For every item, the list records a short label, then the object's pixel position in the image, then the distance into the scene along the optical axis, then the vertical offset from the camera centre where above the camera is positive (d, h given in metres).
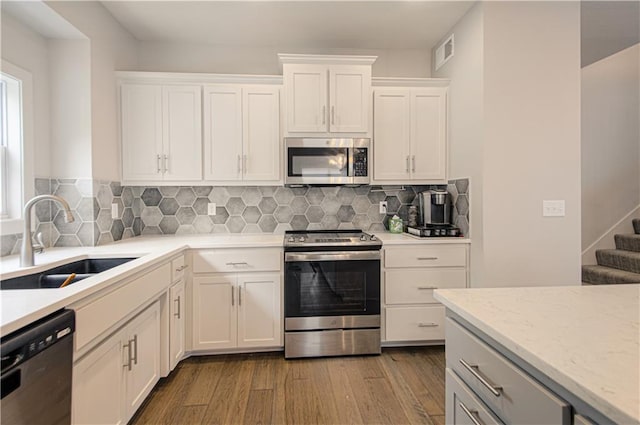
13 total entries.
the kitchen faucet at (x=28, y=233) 1.61 -0.13
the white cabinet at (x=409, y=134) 2.92 +0.66
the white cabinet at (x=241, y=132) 2.80 +0.65
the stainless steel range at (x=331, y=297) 2.52 -0.71
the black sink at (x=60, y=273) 1.58 -0.36
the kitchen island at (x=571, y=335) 0.56 -0.31
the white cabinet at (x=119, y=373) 1.30 -0.79
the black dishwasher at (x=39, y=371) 0.91 -0.51
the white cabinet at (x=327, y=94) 2.73 +0.96
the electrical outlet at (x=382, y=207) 3.26 +0.00
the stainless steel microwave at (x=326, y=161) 2.76 +0.40
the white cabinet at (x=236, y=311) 2.49 -0.80
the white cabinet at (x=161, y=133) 2.73 +0.64
